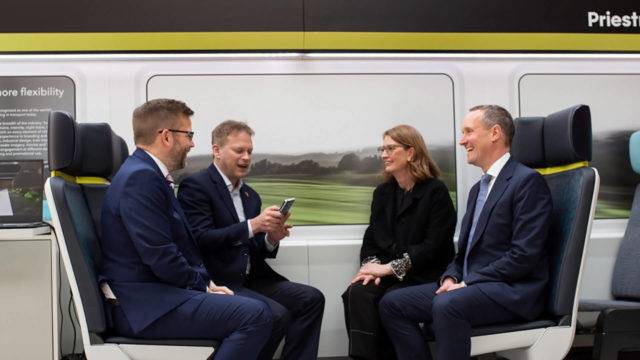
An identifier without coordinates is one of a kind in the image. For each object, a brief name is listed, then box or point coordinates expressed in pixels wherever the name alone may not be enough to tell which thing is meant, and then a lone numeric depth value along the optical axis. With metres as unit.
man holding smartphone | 3.43
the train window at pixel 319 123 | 4.07
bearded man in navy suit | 2.72
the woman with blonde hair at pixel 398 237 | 3.50
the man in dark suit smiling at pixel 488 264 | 3.01
